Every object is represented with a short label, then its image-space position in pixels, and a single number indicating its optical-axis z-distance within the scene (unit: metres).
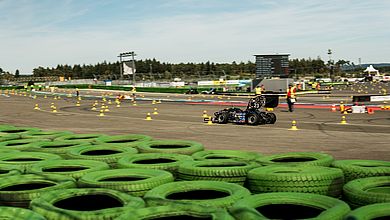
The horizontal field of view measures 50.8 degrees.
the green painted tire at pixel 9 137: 12.95
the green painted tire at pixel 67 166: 8.24
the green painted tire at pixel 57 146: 10.48
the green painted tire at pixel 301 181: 6.56
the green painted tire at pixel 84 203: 5.10
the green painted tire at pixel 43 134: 13.17
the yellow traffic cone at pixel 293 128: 19.89
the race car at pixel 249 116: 21.80
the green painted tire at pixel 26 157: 9.48
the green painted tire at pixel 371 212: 4.93
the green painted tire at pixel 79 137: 12.62
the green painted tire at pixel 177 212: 4.99
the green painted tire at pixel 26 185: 6.28
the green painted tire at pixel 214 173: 7.34
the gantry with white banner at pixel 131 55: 65.19
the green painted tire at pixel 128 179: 6.53
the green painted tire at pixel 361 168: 7.57
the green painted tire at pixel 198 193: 5.69
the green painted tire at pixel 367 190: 5.79
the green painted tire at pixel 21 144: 11.03
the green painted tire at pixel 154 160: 8.20
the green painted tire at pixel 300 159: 8.45
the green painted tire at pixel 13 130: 15.61
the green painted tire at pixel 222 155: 9.49
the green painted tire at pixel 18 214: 5.09
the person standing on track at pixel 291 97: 28.55
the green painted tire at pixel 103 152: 9.27
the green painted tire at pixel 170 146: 10.35
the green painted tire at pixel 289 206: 5.17
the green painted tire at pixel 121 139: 12.20
